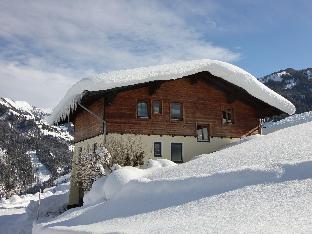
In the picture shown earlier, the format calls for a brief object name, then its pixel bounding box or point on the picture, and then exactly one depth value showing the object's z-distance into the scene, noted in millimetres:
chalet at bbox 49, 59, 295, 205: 16299
